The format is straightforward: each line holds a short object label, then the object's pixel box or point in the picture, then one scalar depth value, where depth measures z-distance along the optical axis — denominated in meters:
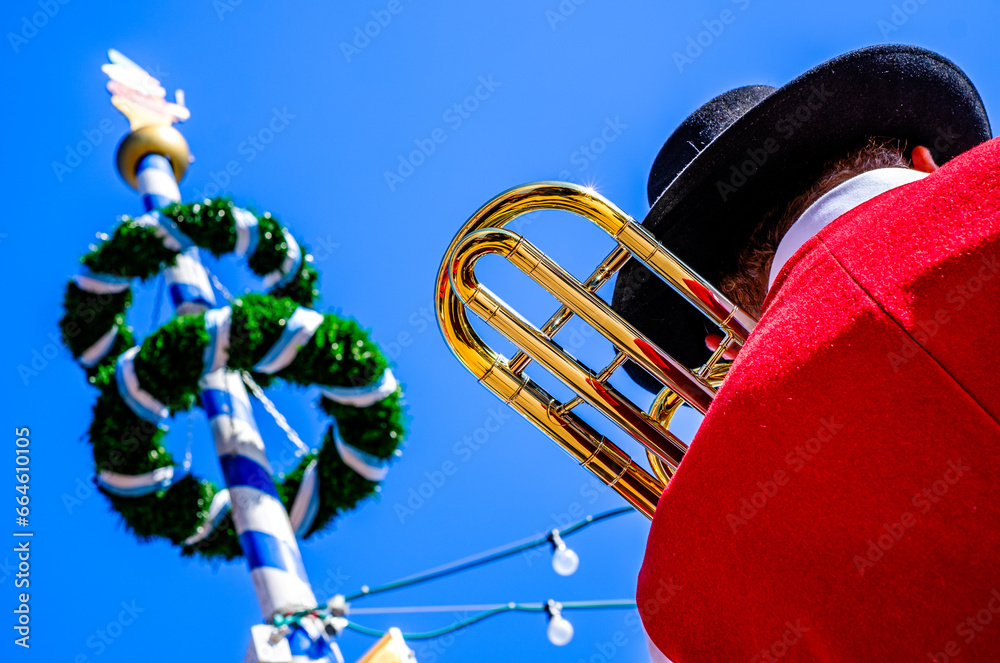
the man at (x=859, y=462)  0.81
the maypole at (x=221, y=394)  3.54
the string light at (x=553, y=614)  3.62
